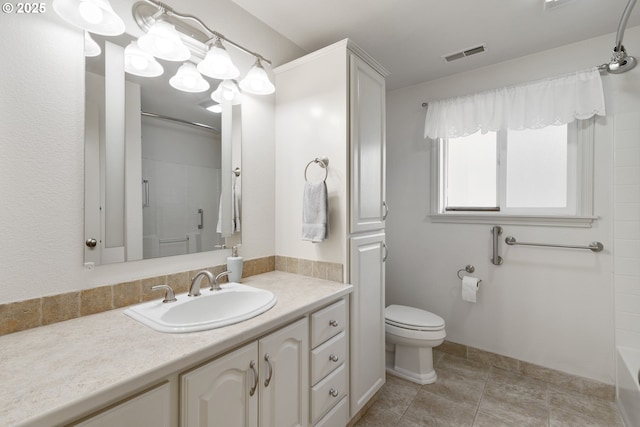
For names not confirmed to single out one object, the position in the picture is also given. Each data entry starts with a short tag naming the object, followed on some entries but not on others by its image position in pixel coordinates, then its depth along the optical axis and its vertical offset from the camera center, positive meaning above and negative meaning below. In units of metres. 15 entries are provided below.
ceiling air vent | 2.11 +1.21
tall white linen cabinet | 1.63 +0.25
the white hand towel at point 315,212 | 1.61 +0.00
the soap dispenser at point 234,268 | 1.57 -0.30
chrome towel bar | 1.94 -0.24
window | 2.03 +0.29
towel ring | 1.69 +0.29
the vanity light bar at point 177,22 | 1.25 +0.90
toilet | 2.06 -0.93
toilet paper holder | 2.42 -0.48
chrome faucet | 1.33 -0.32
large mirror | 1.18 +0.23
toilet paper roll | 2.30 -0.61
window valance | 1.95 +0.80
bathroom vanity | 0.67 -0.44
